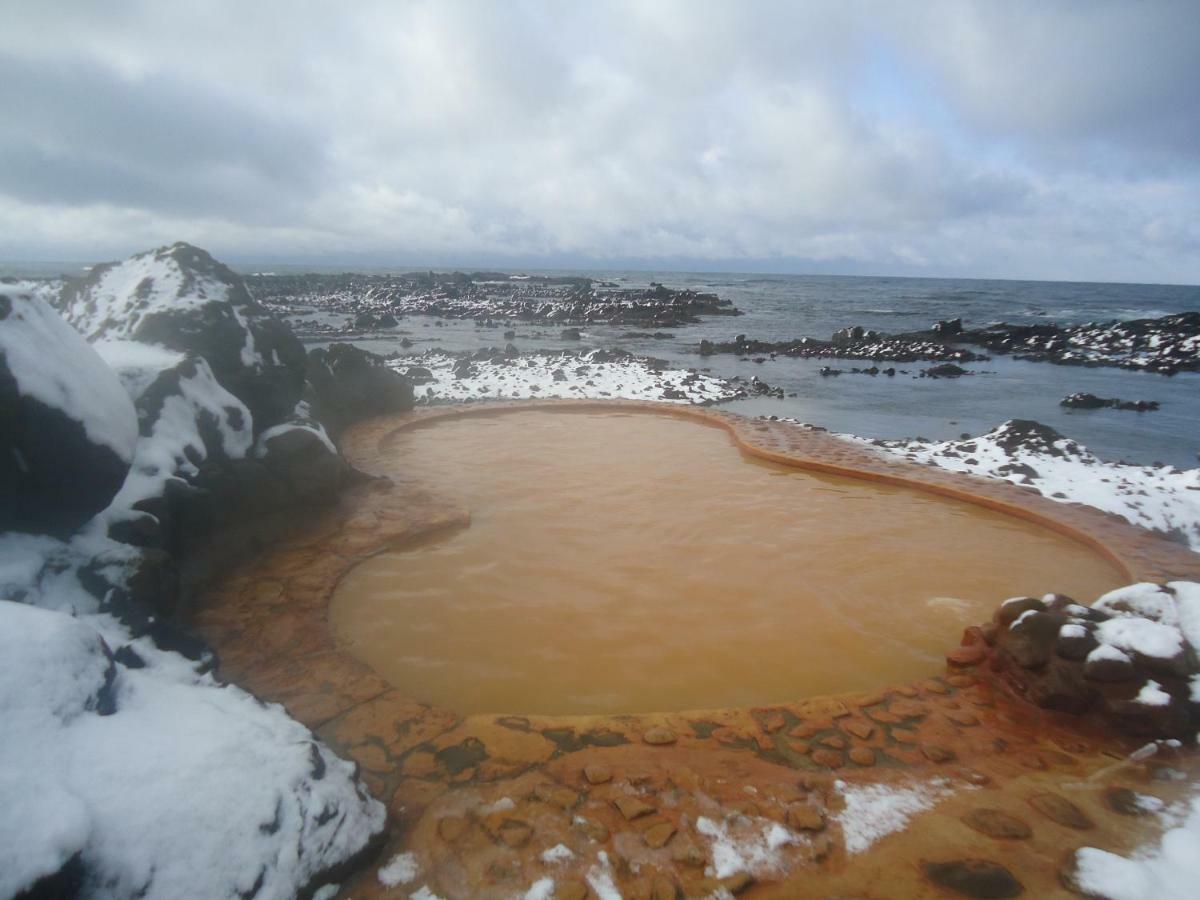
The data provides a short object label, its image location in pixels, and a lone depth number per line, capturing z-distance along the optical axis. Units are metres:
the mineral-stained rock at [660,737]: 3.02
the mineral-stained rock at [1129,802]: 2.60
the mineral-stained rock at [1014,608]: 3.75
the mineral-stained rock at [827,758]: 2.91
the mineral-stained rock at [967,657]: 3.74
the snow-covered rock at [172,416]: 4.55
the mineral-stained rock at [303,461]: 5.79
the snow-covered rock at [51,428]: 3.37
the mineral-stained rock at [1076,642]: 3.39
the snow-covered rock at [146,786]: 1.78
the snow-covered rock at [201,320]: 5.96
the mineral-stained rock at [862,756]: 2.94
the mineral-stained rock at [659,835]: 2.40
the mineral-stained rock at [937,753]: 2.98
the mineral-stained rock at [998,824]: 2.46
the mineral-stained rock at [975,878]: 2.19
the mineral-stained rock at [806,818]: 2.49
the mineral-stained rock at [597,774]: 2.73
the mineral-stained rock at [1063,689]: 3.27
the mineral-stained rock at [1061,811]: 2.52
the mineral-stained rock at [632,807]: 2.53
